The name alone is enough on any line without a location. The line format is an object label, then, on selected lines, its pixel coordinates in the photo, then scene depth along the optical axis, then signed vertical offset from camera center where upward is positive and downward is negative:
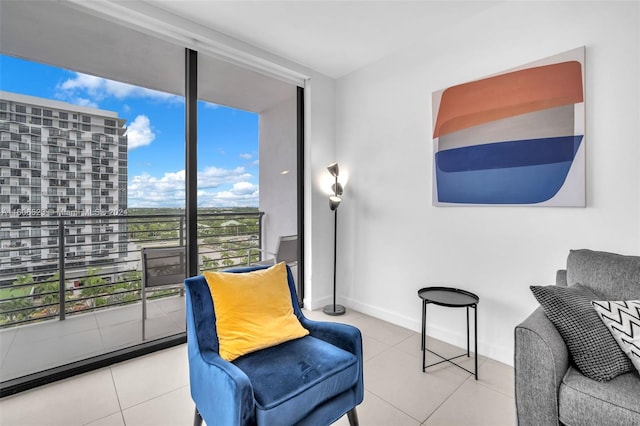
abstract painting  1.89 +0.53
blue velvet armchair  1.09 -0.68
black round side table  2.02 -0.63
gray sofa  1.09 -0.69
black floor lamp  3.12 +0.10
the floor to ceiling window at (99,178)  2.02 +0.29
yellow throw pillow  1.40 -0.50
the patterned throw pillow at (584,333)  1.20 -0.52
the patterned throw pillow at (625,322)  1.20 -0.48
